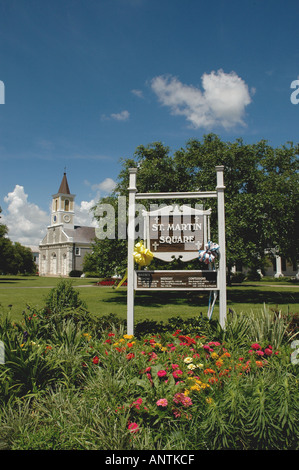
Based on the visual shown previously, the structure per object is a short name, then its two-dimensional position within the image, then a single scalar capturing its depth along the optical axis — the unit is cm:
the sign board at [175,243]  579
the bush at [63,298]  656
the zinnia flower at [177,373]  364
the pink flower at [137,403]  320
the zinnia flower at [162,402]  315
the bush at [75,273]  6631
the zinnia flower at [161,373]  358
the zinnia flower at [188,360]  396
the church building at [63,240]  7162
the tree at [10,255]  4265
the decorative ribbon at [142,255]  586
